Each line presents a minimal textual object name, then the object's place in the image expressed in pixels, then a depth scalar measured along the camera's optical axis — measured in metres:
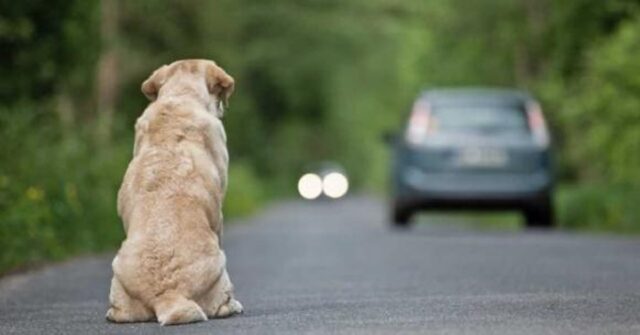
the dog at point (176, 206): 17.16
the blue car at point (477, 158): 42.91
